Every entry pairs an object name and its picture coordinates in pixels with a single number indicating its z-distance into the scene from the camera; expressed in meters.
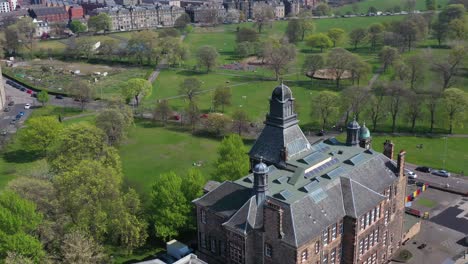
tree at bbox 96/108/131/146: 105.62
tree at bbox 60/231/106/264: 58.91
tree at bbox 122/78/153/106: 142.62
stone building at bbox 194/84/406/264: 54.06
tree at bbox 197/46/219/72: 186.38
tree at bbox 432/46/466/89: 145.12
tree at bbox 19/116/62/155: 105.56
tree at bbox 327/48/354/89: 160.25
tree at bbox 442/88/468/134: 114.19
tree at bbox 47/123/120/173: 84.38
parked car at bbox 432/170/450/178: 95.44
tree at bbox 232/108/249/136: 118.12
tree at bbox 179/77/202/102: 144.88
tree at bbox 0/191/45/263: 58.38
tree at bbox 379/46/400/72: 175.88
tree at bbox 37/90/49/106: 145.38
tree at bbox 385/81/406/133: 121.06
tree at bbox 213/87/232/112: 137.25
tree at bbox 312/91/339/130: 121.44
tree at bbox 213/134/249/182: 79.00
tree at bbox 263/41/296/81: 174.88
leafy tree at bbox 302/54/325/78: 169.75
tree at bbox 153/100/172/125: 129.88
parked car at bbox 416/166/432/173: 97.65
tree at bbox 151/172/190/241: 70.00
